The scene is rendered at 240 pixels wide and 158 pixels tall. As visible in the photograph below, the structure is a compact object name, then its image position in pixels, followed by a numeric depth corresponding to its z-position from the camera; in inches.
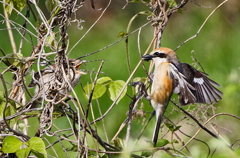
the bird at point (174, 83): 216.7
